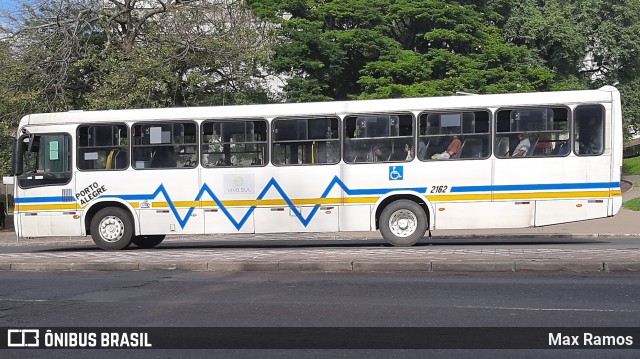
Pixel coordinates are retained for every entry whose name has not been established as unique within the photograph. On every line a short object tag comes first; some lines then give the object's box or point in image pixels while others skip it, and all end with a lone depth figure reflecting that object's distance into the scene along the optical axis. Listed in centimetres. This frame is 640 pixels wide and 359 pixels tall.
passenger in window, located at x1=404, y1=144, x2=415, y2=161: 1711
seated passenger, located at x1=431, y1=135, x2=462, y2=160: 1705
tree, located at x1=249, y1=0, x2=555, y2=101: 3253
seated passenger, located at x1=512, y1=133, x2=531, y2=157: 1684
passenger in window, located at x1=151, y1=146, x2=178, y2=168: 1788
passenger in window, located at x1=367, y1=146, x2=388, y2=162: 1720
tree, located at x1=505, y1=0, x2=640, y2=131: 3994
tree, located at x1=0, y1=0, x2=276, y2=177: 2752
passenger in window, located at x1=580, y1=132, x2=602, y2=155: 1661
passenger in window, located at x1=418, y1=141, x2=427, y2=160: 1709
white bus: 1669
